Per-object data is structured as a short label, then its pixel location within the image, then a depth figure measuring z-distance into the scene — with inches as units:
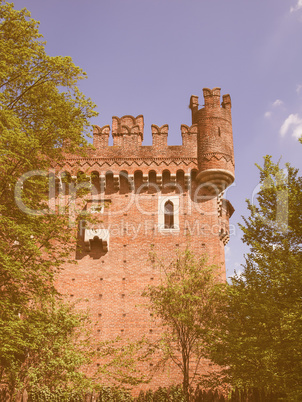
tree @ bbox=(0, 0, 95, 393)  489.7
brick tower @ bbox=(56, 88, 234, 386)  831.1
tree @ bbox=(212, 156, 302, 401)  483.8
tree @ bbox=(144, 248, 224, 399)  678.5
